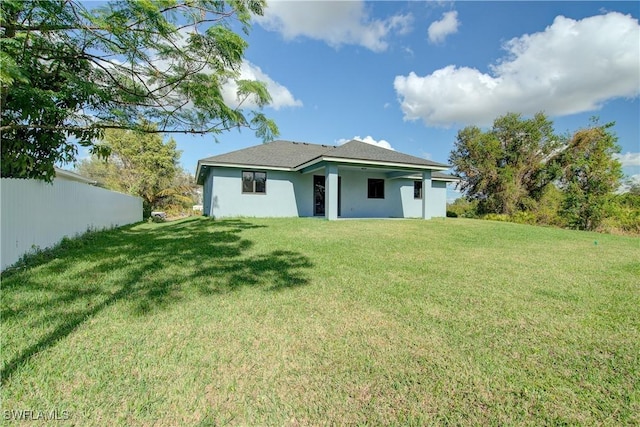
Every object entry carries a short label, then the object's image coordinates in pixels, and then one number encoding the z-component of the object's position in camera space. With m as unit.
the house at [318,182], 14.25
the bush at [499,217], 19.98
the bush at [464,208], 25.14
